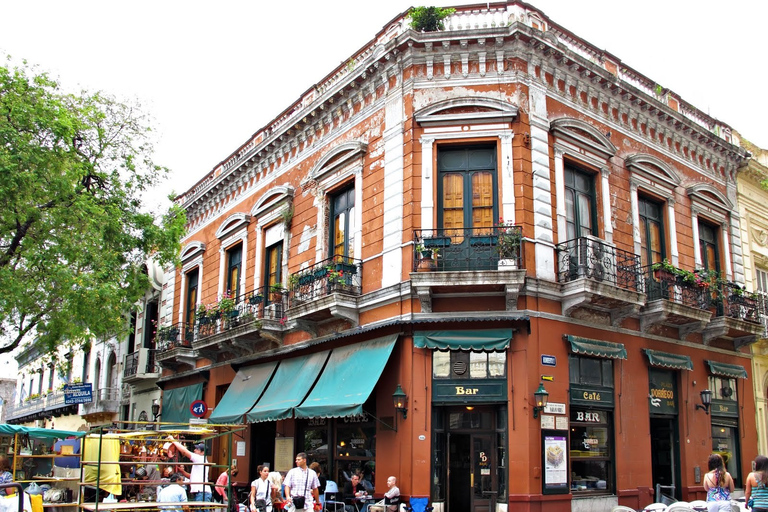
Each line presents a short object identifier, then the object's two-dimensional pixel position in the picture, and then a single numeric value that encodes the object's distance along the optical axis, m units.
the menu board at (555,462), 14.23
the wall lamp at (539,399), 14.25
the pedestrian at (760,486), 9.26
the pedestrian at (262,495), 13.66
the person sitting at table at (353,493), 15.34
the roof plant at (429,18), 16.70
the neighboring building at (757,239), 20.98
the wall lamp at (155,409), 26.47
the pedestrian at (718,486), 10.28
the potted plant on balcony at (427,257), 15.07
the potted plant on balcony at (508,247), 14.60
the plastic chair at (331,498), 15.88
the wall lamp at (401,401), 14.80
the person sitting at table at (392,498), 13.99
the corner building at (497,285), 14.86
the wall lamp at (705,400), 18.08
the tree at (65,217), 16.45
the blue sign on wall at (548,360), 14.79
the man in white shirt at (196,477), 12.80
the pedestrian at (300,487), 12.98
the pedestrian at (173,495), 11.97
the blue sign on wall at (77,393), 28.25
